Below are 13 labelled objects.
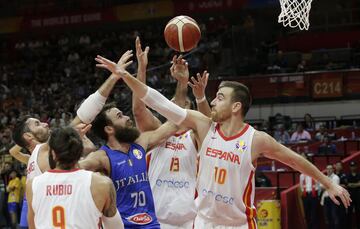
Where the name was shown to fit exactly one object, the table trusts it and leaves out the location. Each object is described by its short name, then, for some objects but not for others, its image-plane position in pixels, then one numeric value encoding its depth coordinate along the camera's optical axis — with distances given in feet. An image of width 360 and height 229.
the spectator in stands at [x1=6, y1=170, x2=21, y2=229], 51.52
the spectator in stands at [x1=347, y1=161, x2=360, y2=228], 44.96
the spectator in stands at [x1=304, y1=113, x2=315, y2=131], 57.62
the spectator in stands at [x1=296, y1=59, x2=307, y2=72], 62.90
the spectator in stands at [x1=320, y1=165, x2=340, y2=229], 44.00
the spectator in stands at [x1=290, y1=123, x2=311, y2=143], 53.78
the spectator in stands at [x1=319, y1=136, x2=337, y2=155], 50.14
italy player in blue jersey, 17.26
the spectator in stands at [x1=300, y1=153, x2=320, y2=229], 44.68
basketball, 20.84
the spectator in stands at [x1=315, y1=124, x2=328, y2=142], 53.35
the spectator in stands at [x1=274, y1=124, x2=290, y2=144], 53.52
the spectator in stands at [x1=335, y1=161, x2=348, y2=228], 44.33
